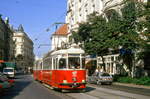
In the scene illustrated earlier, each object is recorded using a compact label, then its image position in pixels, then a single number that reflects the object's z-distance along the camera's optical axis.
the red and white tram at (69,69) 14.27
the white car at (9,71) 34.95
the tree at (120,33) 21.70
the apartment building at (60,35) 59.45
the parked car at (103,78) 23.05
